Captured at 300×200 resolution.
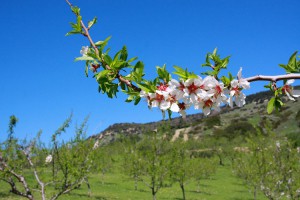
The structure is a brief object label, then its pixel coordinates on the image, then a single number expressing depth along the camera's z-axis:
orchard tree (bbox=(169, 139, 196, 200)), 20.67
